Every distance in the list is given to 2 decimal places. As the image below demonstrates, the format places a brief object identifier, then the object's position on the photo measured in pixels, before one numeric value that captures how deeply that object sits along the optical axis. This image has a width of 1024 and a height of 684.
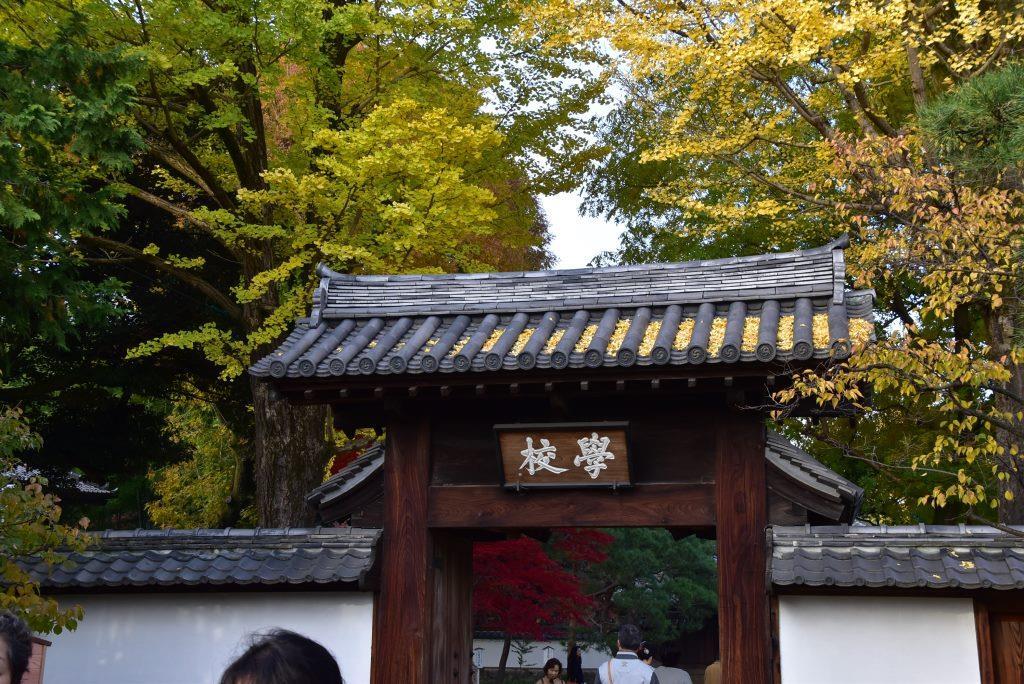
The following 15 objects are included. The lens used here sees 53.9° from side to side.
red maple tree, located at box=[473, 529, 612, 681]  17.28
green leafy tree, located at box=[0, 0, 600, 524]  13.70
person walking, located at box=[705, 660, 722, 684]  10.31
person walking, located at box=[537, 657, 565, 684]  12.92
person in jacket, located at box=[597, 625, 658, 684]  7.94
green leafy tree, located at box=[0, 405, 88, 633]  8.23
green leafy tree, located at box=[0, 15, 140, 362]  10.55
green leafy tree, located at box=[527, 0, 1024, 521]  8.49
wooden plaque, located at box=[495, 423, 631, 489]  9.24
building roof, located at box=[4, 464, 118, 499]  19.97
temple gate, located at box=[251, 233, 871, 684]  8.84
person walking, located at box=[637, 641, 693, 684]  9.57
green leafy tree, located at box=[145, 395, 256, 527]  25.22
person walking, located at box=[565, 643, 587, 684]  19.11
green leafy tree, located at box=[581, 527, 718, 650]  32.56
